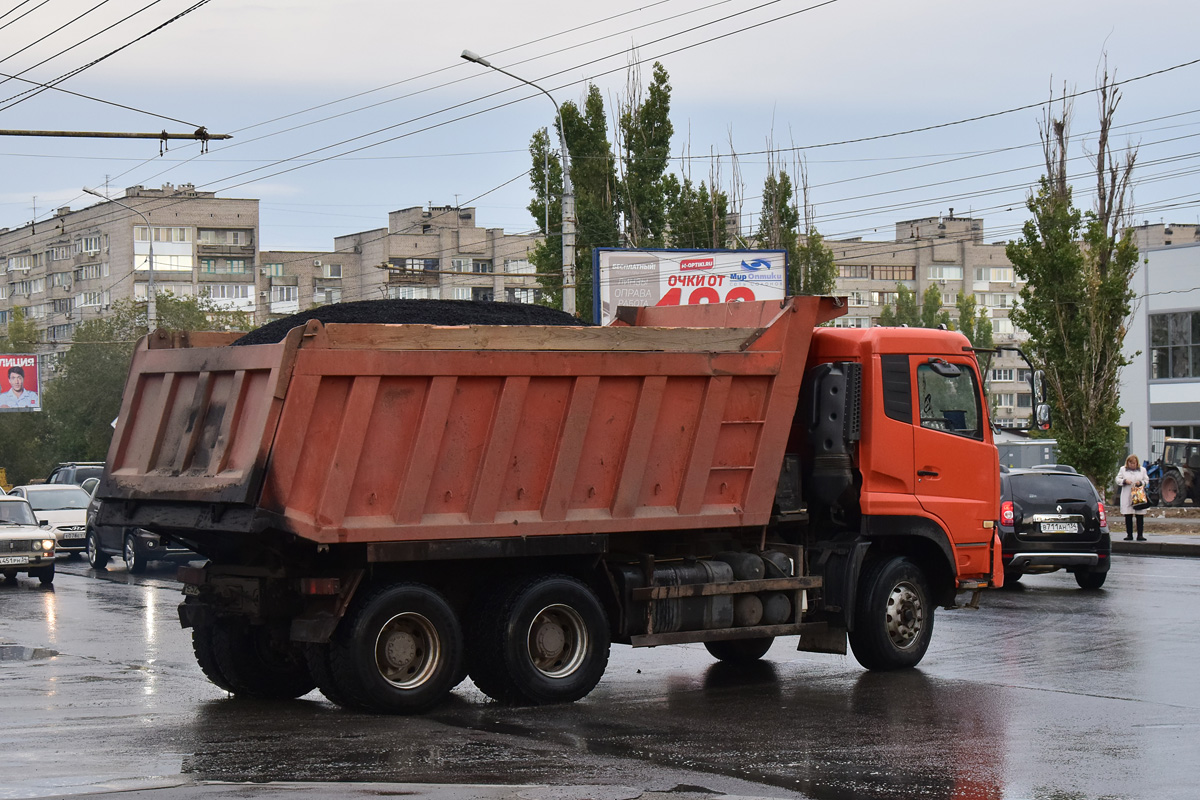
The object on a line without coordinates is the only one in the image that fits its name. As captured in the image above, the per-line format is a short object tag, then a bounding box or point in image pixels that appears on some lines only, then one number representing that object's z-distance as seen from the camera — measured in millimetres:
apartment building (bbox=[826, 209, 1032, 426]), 124062
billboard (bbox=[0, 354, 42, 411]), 63844
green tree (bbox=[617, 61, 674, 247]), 45812
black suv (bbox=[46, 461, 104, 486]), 37594
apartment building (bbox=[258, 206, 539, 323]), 113625
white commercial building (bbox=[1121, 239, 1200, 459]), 54031
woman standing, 29109
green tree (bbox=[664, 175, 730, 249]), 46344
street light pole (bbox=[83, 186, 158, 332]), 50588
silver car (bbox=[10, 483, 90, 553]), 30453
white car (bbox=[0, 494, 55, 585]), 23625
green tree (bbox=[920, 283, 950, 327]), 98625
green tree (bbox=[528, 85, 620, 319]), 44906
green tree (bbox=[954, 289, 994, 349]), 97412
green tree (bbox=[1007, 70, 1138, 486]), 36656
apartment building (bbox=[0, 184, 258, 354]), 103562
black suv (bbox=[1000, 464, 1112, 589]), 19672
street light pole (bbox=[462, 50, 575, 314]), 30859
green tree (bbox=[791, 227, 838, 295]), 53656
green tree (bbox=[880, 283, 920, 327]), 96438
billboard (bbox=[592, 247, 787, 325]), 30828
